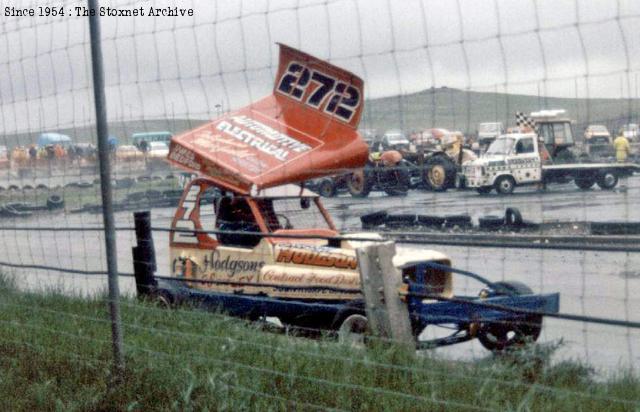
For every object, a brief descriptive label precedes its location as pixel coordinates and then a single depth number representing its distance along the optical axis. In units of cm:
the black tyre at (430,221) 1720
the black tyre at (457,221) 1702
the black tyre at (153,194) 1819
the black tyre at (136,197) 1868
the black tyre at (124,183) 1705
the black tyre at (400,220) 1719
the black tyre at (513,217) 1758
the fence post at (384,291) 1130
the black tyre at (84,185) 1545
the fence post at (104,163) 1148
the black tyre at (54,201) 1796
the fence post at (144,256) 1474
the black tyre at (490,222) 2062
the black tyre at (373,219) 1764
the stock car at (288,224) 1313
